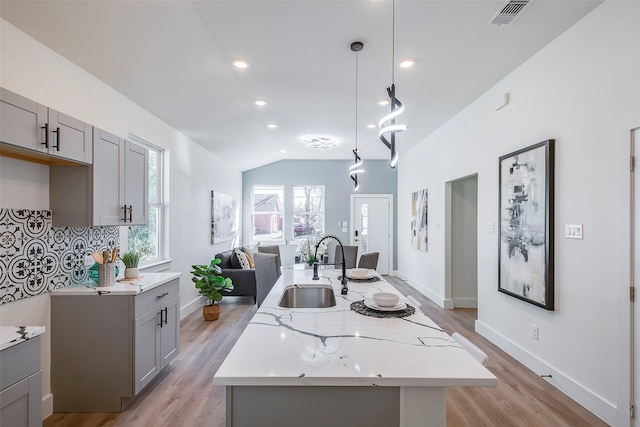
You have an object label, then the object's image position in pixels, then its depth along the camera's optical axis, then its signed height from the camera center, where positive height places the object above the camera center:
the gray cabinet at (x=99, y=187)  2.25 +0.21
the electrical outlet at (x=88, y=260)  2.58 -0.36
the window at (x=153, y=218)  3.76 -0.02
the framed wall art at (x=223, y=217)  5.73 -0.01
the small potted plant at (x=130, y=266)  2.68 -0.41
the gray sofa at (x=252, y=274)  4.06 -0.83
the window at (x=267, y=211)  7.89 +0.14
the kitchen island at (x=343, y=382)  1.06 -0.54
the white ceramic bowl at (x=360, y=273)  2.67 -0.47
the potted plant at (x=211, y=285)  4.16 -0.90
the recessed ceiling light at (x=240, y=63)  2.87 +1.39
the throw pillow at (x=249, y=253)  5.58 -0.67
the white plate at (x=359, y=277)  2.67 -0.50
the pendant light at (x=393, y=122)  1.92 +0.60
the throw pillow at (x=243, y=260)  5.37 -0.73
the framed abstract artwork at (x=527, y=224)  2.63 -0.07
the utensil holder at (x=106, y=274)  2.41 -0.43
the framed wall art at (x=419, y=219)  5.74 -0.05
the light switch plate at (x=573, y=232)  2.36 -0.11
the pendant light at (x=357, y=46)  2.59 +1.38
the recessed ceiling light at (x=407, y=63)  2.87 +1.39
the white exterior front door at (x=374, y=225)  7.72 -0.20
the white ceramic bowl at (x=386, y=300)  1.77 -0.46
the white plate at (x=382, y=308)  1.76 -0.50
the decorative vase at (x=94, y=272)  2.43 -0.42
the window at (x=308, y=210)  7.88 +0.16
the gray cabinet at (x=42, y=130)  1.66 +0.50
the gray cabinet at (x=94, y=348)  2.25 -0.92
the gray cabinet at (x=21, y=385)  1.44 -0.79
